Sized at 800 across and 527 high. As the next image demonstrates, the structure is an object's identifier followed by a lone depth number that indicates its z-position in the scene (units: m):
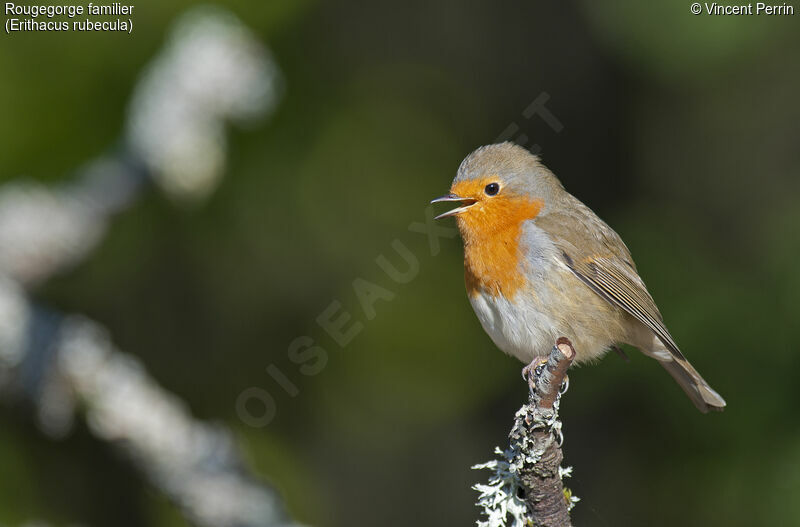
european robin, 8.03
